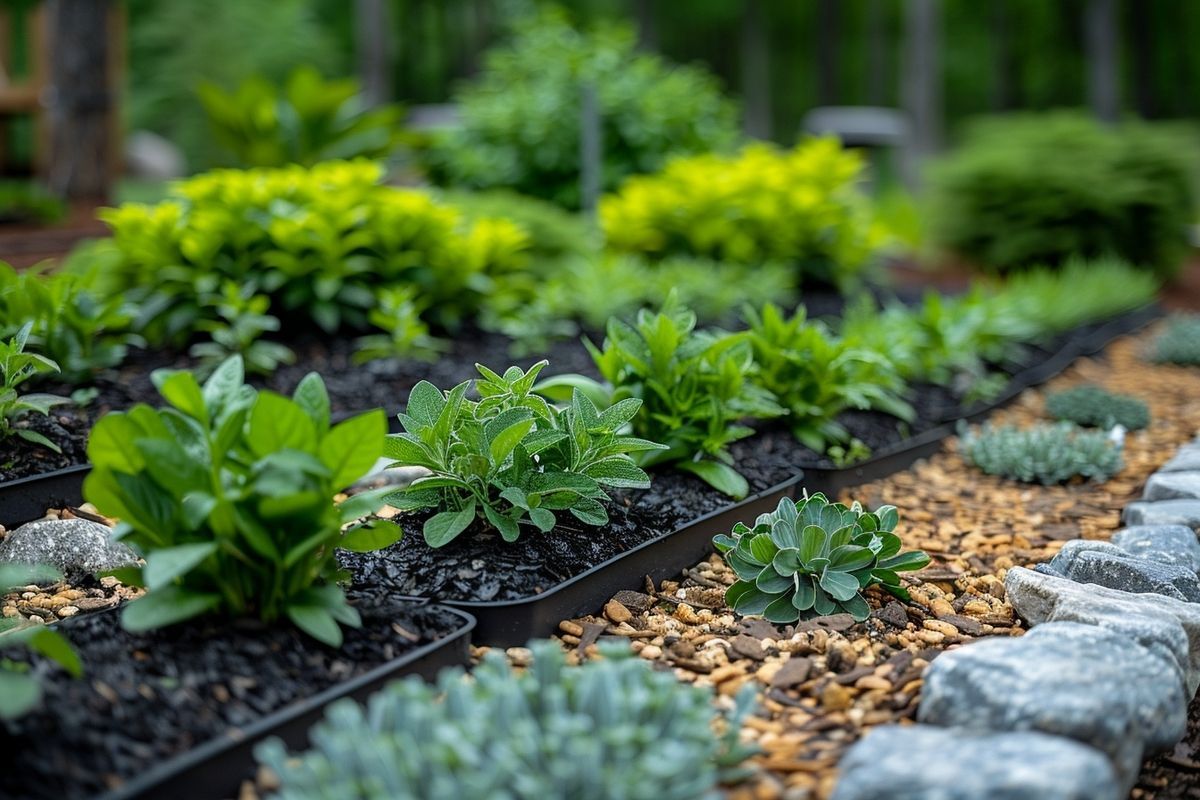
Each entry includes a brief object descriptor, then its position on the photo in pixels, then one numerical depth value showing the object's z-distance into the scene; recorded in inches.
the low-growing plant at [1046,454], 150.1
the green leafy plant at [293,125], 269.6
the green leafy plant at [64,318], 132.3
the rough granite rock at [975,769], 63.7
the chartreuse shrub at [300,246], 170.2
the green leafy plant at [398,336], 169.5
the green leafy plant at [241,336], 154.1
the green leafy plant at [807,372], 142.8
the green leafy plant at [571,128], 330.0
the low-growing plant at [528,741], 59.7
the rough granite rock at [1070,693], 72.7
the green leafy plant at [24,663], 63.7
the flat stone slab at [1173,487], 134.8
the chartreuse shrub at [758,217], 245.8
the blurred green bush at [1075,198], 324.5
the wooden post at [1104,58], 563.8
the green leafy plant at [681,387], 121.4
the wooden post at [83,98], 293.4
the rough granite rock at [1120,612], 87.8
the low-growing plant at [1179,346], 231.9
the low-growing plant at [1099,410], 177.2
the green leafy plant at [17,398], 108.3
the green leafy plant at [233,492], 76.0
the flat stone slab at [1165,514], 125.8
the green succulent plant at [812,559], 99.0
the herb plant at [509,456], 96.4
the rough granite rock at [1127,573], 104.2
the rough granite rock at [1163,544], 114.3
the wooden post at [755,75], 826.2
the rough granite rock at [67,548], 105.1
